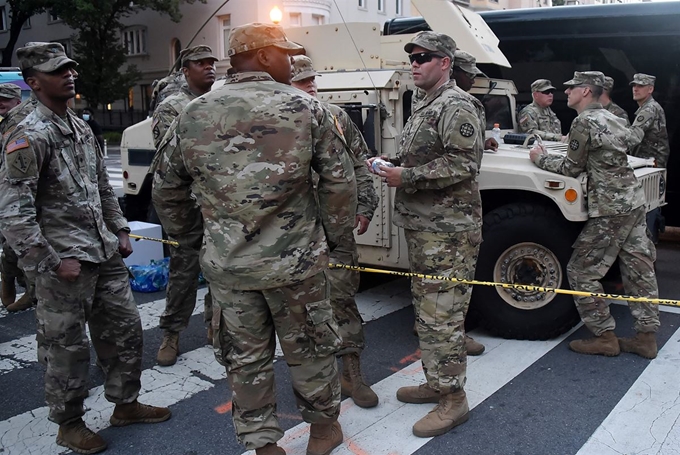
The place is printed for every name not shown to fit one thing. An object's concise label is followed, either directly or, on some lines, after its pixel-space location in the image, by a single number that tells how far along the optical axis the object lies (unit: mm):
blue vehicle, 9938
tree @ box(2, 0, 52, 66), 29391
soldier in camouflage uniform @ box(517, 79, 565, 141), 6176
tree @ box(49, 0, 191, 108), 29234
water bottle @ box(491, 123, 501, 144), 5582
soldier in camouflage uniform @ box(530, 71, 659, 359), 4430
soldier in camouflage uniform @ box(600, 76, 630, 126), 7749
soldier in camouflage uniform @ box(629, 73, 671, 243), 7246
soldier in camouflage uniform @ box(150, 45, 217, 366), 4441
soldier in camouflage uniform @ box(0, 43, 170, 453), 3033
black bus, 7582
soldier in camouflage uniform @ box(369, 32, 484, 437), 3406
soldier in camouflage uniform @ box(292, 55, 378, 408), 3771
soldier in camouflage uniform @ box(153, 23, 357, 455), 2713
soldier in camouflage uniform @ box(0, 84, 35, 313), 5598
